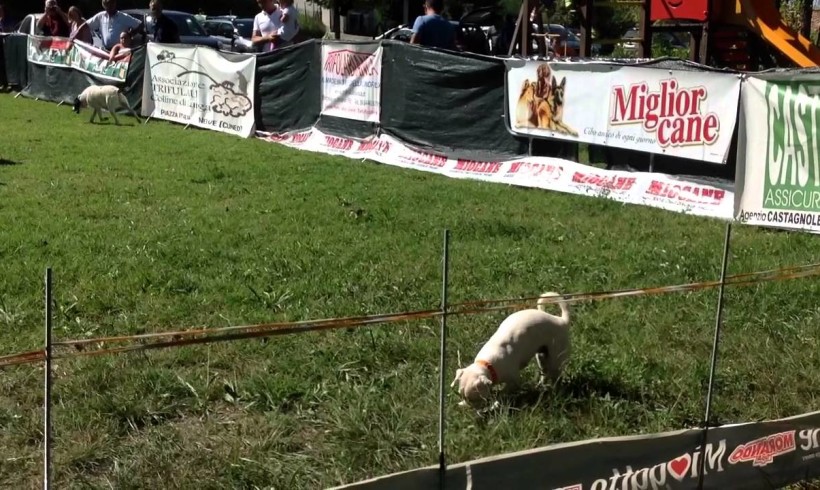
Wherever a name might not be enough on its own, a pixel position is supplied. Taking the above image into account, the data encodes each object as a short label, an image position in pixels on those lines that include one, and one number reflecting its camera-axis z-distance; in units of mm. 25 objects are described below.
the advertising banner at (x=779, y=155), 7895
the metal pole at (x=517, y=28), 15984
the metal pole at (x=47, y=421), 2719
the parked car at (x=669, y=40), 24062
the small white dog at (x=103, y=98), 15562
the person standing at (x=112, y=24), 17953
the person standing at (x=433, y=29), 12406
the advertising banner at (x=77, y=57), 17312
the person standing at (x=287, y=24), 15031
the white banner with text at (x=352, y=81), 12109
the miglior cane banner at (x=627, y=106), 8664
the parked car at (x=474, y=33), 20219
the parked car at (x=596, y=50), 27250
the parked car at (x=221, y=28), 30381
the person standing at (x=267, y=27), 15047
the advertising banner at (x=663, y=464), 3209
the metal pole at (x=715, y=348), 3854
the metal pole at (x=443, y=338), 3311
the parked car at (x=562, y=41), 21141
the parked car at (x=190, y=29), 22656
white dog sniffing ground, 4047
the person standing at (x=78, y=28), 19062
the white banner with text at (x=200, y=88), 14305
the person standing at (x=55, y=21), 20391
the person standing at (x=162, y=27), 16797
